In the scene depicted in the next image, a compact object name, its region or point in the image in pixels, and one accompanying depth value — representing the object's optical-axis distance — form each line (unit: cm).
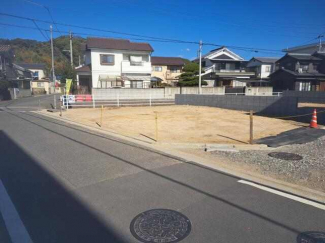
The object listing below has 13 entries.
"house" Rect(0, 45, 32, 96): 3638
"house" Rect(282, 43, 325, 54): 4607
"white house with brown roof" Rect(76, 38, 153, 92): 2847
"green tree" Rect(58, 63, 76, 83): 2900
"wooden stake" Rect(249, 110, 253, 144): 723
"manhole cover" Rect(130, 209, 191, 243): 278
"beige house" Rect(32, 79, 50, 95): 5053
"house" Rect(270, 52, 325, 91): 3144
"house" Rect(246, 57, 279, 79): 4381
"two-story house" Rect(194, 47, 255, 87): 3684
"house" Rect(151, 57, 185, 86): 4028
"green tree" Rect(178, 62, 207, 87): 3016
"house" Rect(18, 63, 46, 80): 5905
